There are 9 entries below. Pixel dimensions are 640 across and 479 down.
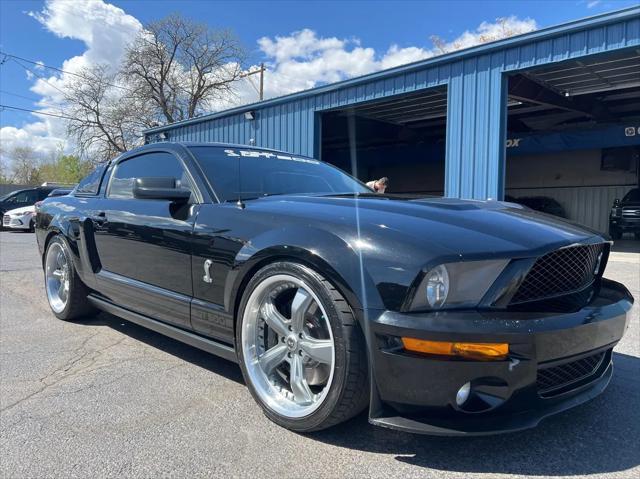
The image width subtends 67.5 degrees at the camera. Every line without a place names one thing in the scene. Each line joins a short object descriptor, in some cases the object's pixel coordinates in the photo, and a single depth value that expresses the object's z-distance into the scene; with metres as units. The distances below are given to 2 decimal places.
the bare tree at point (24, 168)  62.44
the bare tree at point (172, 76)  35.97
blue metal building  8.36
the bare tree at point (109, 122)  34.88
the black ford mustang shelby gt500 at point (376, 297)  1.82
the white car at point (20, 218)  16.17
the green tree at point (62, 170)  60.17
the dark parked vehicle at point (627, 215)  14.83
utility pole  35.81
